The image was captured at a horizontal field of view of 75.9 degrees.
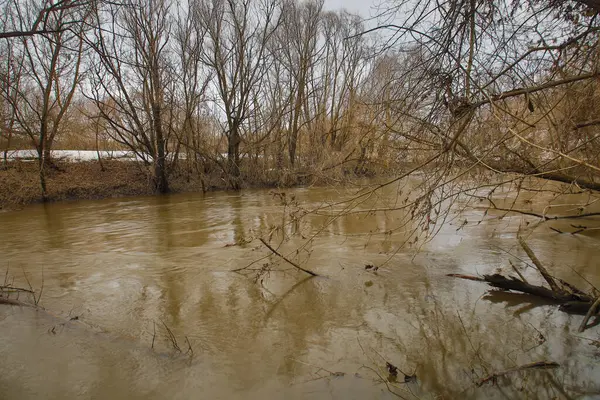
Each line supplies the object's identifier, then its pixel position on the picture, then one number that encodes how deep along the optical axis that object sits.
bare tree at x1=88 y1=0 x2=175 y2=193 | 15.60
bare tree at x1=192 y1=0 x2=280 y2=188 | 17.56
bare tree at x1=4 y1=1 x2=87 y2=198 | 15.20
